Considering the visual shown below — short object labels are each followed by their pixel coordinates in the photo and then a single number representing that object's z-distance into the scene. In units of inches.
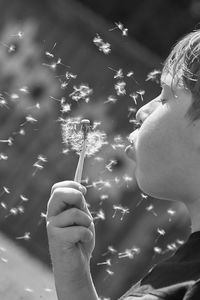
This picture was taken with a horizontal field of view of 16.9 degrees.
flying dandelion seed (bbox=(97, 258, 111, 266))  103.0
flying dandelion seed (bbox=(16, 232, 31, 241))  100.0
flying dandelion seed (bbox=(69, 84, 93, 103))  94.2
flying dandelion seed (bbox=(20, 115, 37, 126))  114.9
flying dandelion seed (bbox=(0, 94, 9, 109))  105.9
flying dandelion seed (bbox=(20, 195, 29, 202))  106.8
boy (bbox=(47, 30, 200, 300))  33.3
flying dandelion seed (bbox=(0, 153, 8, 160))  110.9
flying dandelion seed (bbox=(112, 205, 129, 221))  114.2
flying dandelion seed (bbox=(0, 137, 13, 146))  115.4
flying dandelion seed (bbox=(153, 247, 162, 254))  106.1
